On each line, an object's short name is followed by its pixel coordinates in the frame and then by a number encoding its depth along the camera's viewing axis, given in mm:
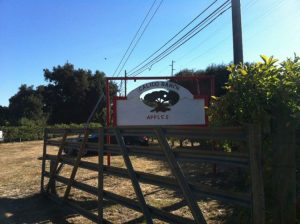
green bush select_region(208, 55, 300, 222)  2936
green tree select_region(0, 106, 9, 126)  45152
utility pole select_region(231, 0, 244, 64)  7244
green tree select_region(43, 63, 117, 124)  37957
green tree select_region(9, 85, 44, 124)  43998
